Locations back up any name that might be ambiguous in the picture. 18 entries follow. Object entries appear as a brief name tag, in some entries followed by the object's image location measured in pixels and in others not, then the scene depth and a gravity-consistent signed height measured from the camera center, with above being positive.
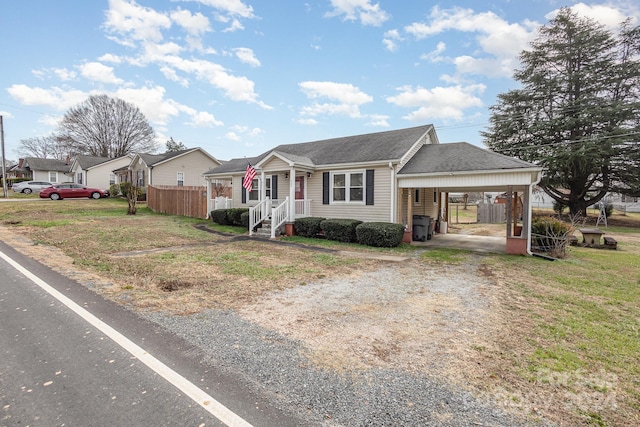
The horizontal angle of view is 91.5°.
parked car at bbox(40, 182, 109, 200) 26.30 +0.33
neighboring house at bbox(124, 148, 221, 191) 27.02 +2.58
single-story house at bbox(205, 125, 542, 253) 10.40 +0.74
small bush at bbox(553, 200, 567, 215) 25.90 -0.90
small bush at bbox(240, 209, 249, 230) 15.08 -1.12
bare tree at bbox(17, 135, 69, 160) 53.81 +8.26
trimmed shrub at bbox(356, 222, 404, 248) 11.09 -1.36
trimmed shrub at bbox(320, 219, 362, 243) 12.12 -1.30
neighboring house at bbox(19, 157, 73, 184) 40.22 +3.26
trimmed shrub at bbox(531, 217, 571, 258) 9.86 -1.29
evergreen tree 21.53 +6.39
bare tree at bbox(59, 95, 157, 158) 42.22 +9.50
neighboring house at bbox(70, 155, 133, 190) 33.53 +2.84
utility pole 27.45 +3.26
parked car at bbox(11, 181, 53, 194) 31.69 +0.98
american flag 14.44 +0.88
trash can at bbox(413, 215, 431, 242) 13.00 -1.32
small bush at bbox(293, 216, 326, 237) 13.15 -1.28
